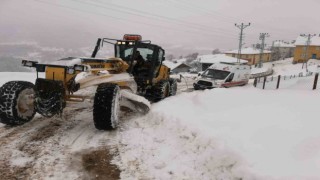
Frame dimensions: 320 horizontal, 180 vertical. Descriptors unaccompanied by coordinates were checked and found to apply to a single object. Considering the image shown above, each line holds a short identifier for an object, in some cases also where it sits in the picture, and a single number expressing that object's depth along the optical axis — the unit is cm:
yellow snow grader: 521
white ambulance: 1281
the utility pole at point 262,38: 5398
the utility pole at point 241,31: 4111
